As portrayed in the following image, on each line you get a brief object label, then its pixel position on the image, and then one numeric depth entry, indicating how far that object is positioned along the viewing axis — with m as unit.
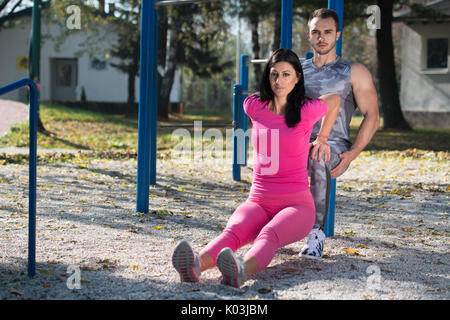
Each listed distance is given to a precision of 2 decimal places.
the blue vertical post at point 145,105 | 4.94
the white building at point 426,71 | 17.86
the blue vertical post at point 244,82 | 7.23
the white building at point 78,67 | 24.95
